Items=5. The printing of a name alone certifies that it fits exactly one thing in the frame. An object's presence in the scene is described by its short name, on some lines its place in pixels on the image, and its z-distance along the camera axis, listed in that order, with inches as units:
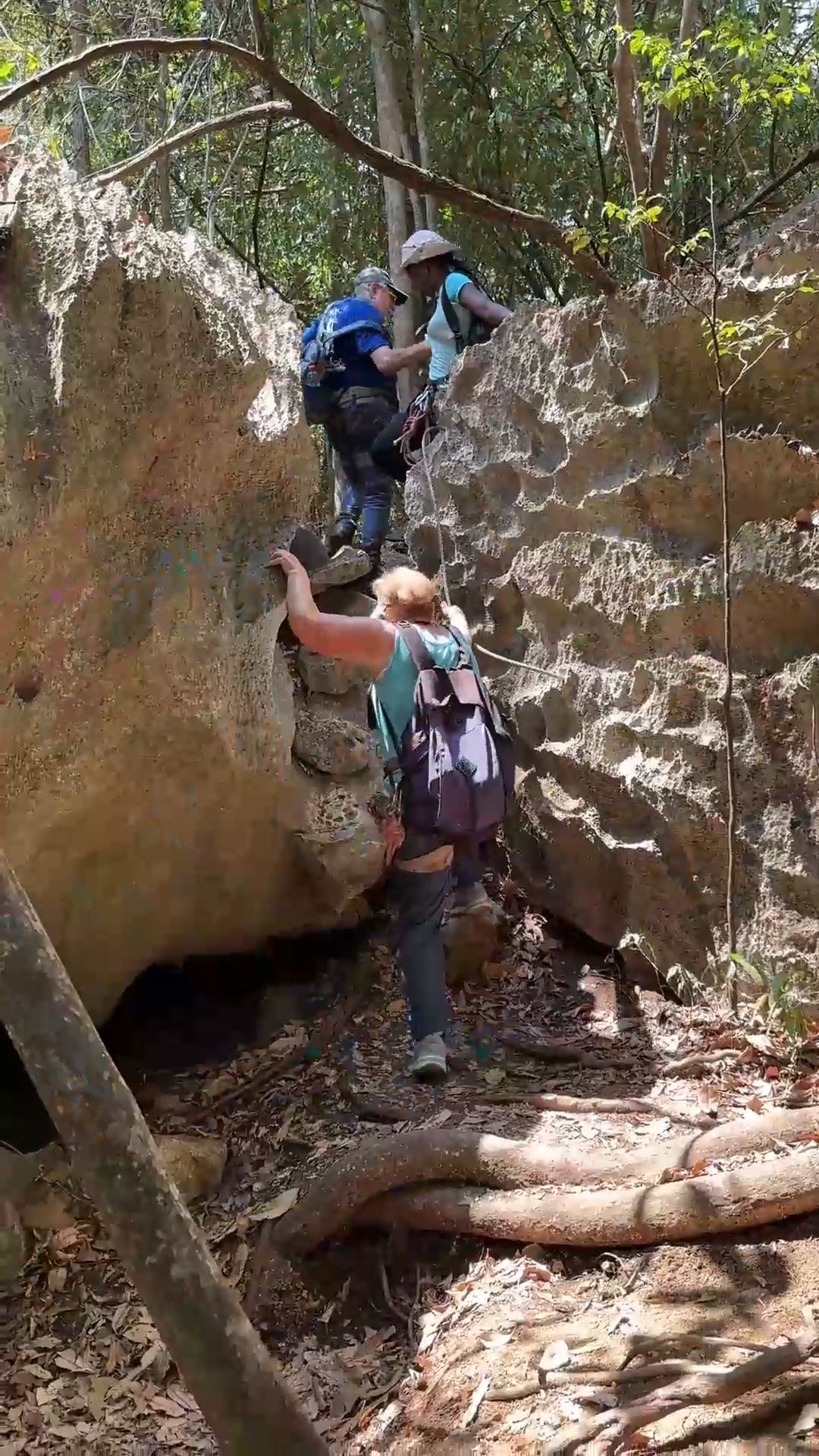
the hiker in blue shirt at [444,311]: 212.5
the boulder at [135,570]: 118.3
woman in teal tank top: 138.9
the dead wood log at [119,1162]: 67.0
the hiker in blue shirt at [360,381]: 227.5
